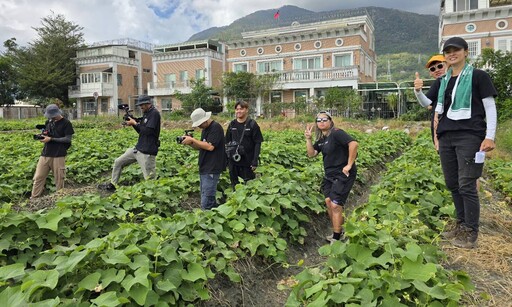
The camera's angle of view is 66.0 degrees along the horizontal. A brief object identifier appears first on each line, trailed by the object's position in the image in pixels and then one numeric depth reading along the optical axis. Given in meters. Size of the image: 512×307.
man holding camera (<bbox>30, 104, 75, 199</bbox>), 6.99
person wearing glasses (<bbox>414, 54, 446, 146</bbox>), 5.03
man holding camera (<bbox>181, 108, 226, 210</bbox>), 5.50
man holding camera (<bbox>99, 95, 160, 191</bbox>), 6.84
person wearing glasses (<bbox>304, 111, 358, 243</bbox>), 4.93
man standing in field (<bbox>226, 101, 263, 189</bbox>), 6.11
